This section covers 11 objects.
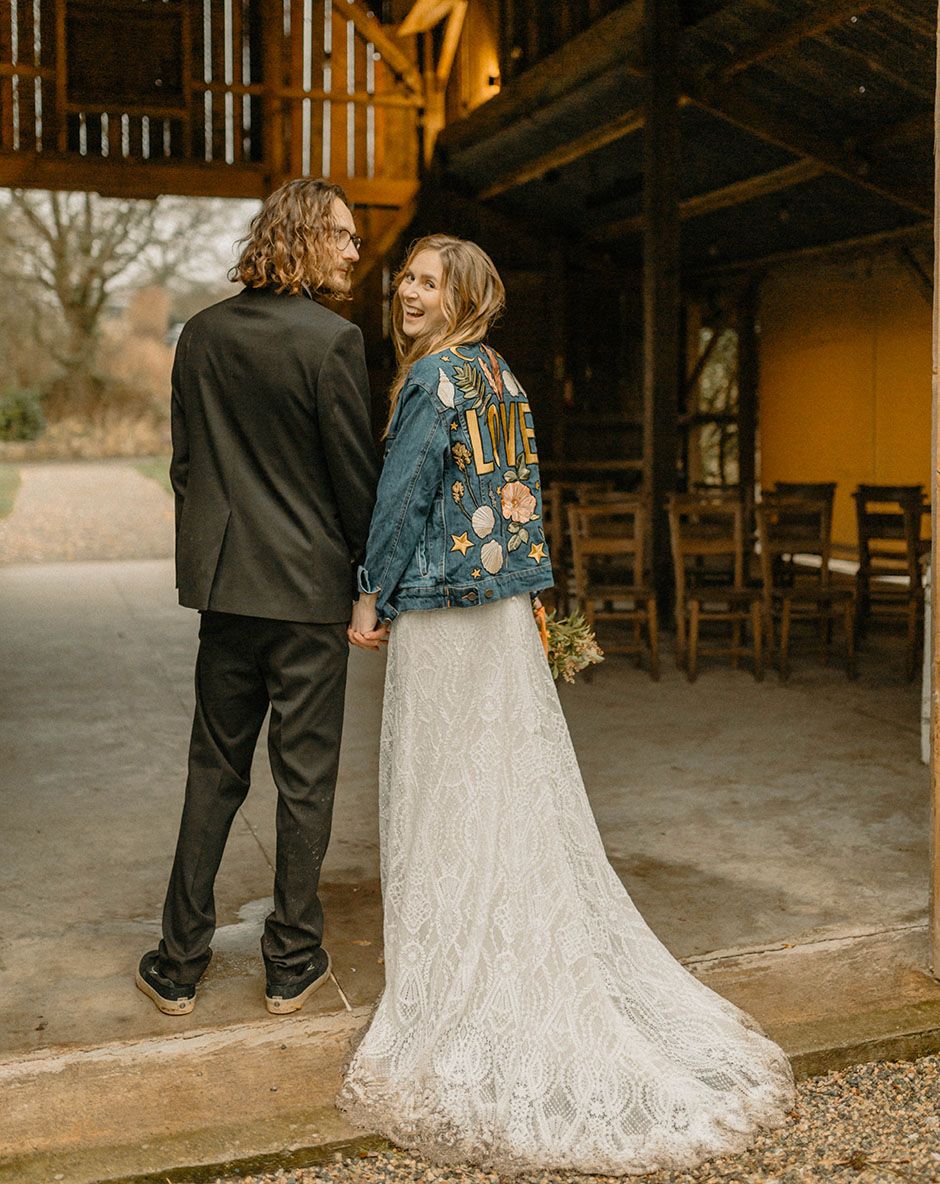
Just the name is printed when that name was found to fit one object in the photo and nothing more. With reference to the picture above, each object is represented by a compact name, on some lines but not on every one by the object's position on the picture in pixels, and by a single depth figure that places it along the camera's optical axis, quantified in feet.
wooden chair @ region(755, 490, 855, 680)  23.49
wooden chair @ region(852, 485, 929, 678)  24.35
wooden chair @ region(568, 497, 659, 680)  24.48
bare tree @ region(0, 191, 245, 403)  63.98
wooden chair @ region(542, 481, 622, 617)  29.40
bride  8.99
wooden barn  28.58
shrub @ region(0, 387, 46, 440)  62.54
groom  9.41
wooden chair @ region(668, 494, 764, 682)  23.65
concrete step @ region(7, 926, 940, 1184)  8.55
